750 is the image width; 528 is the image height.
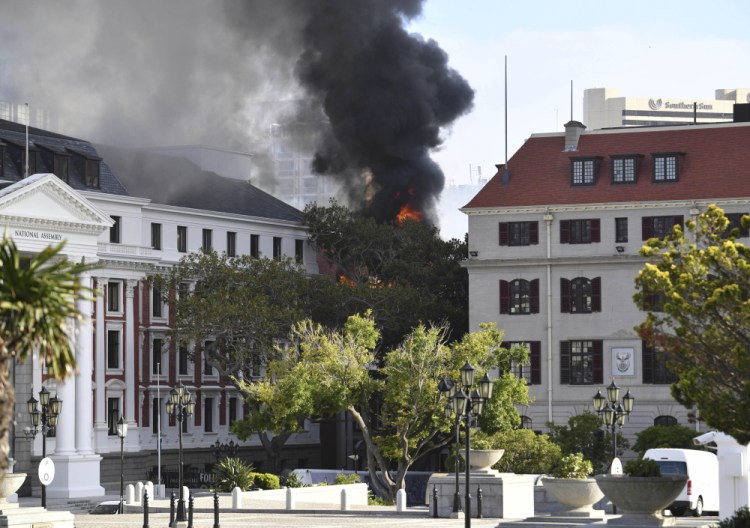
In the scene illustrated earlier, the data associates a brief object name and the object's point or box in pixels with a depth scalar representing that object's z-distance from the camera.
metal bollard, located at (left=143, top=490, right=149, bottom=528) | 50.20
